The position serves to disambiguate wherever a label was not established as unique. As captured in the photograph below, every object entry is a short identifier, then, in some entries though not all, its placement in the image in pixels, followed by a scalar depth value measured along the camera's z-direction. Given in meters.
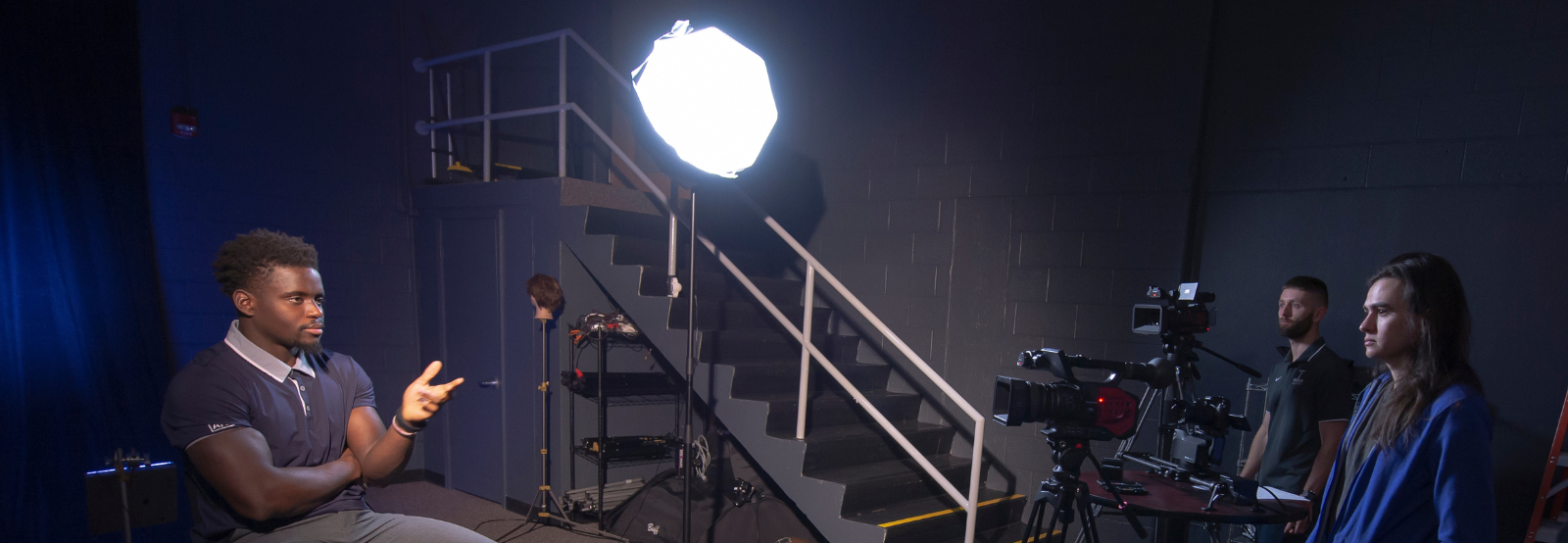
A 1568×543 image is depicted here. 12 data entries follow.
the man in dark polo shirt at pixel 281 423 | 1.42
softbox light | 2.48
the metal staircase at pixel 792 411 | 2.90
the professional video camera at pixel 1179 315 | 2.19
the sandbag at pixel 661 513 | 3.14
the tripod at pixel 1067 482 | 1.90
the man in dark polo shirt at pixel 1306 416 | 2.28
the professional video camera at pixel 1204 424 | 2.05
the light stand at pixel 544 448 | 3.42
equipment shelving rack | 3.36
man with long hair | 1.26
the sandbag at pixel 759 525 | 2.98
